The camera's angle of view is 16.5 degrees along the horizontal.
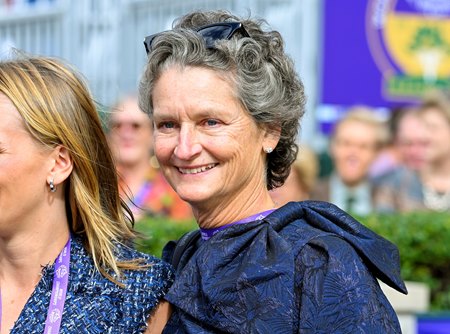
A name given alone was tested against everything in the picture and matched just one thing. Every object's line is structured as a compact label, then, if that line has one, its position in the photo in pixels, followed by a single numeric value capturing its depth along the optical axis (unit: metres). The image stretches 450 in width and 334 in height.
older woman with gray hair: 4.50
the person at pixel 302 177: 10.54
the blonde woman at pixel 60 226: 4.86
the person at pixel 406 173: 12.86
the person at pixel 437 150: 13.05
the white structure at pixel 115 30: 13.42
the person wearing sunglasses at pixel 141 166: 11.06
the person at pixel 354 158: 12.82
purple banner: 13.33
